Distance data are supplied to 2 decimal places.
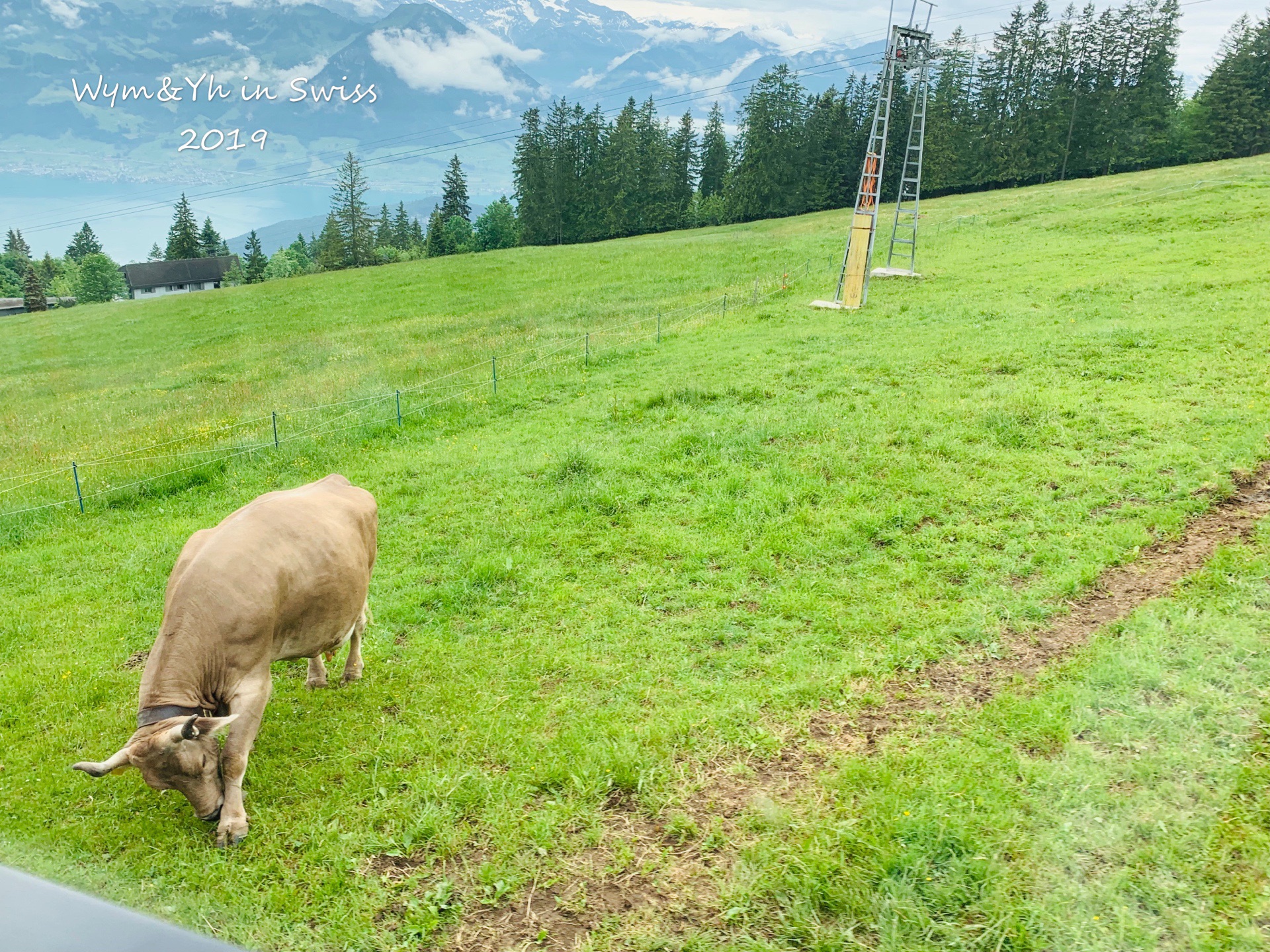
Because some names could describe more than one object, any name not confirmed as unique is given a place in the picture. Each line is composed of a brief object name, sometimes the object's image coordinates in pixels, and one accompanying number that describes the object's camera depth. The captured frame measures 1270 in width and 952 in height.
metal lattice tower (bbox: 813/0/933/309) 25.00
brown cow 6.11
